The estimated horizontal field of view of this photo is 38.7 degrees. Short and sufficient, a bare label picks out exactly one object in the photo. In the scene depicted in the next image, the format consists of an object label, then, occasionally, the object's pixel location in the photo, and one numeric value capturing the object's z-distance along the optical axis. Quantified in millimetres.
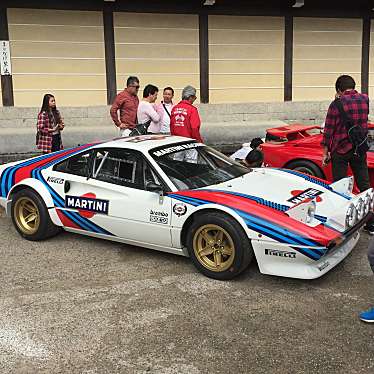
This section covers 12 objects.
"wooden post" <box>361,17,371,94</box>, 13289
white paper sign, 10766
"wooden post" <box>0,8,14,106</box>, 10750
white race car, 4320
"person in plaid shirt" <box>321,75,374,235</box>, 5730
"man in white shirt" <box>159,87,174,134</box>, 7773
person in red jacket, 6820
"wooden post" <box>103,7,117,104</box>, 11391
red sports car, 6984
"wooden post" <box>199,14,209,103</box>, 12055
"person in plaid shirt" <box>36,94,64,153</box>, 7969
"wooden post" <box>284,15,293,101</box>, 12695
